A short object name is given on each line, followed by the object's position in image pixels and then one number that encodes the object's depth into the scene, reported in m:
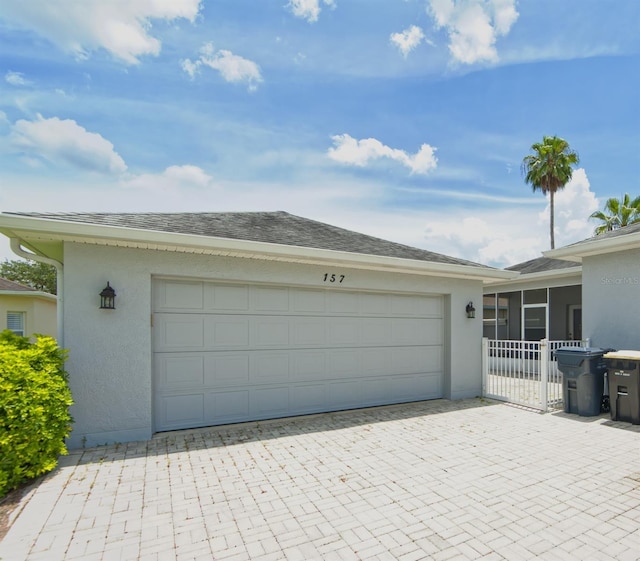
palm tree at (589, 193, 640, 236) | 20.41
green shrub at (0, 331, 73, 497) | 3.74
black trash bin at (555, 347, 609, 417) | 6.90
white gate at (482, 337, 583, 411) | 7.26
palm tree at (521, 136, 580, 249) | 21.81
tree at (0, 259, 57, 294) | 30.14
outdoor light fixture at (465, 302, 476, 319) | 8.40
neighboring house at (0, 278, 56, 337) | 14.82
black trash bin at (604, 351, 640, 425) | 6.34
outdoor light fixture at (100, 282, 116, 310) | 5.16
